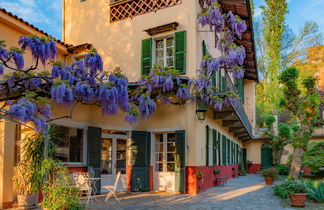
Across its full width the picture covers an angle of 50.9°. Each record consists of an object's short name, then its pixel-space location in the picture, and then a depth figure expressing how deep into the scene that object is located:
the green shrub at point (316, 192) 8.15
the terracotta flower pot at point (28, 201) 7.45
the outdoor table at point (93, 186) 9.32
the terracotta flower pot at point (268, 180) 13.28
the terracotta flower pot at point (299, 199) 7.66
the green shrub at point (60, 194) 5.98
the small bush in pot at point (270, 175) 13.30
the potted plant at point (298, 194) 7.67
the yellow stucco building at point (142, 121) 9.73
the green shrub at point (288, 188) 8.10
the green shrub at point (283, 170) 19.91
